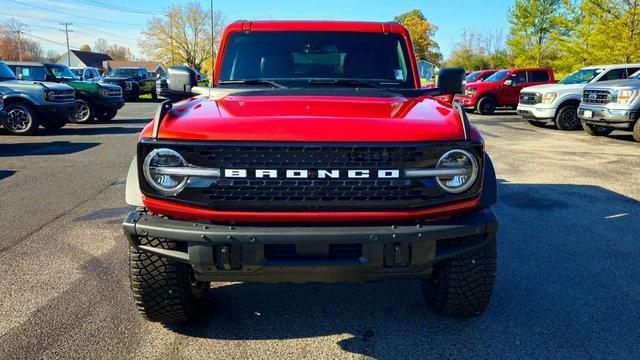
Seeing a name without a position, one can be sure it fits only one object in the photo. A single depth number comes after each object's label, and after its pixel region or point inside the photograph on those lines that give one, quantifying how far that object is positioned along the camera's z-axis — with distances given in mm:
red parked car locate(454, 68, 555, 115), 19734
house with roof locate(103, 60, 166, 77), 88125
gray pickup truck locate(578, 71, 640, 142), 11109
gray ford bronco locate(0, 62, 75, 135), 11914
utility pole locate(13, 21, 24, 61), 81975
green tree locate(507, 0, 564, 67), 33656
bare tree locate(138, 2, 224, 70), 67875
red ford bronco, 2428
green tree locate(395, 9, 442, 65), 70875
